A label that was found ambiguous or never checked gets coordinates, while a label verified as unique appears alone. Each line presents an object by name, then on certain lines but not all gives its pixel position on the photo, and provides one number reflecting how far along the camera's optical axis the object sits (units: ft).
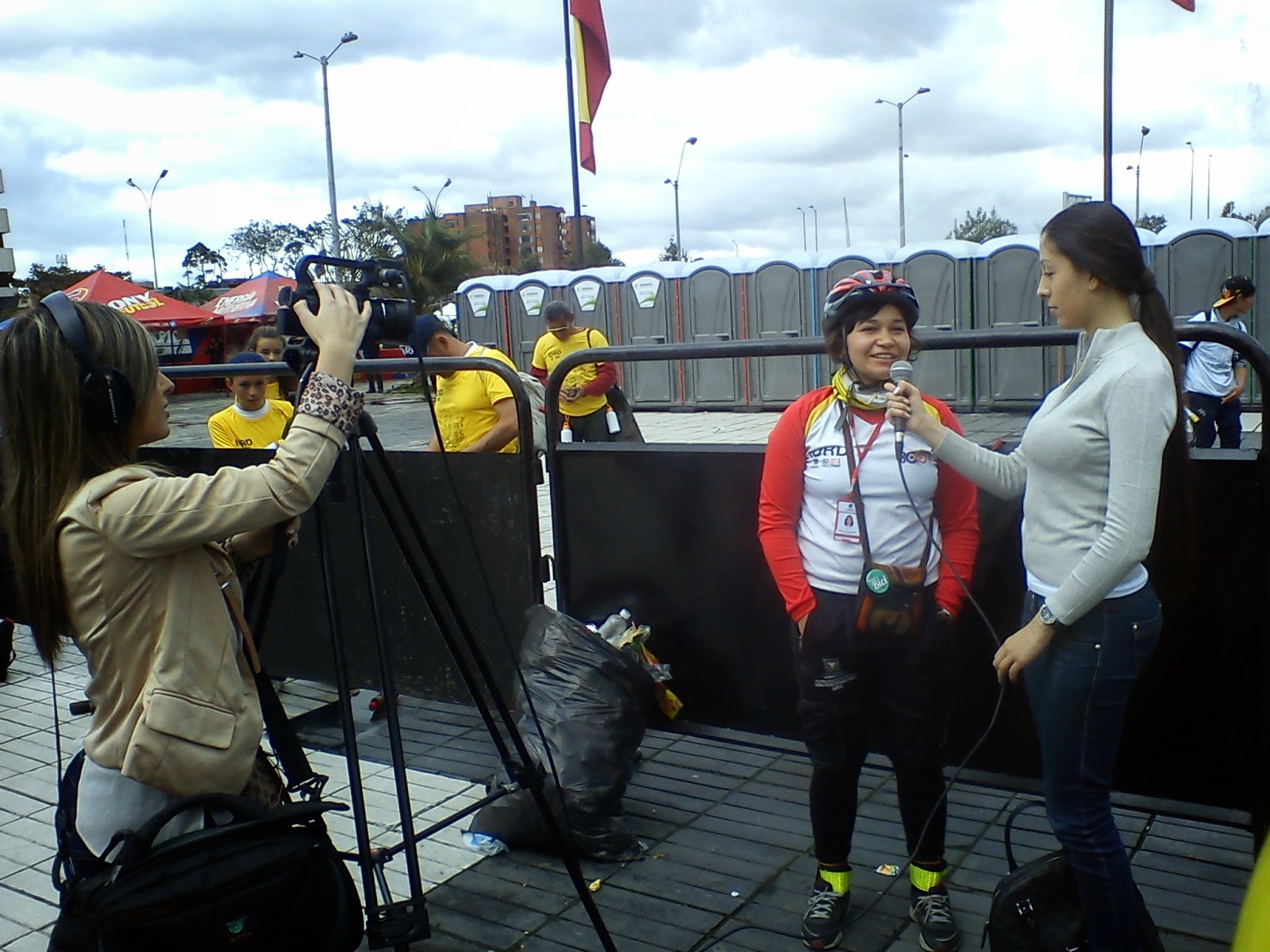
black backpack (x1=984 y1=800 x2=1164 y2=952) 8.98
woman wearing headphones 6.82
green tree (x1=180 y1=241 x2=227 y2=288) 240.32
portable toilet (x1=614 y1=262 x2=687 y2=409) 66.18
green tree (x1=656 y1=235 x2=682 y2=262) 175.99
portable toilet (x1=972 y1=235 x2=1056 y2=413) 54.90
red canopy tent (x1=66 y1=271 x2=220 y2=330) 84.26
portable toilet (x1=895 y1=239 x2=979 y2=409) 56.75
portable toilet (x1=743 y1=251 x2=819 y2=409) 62.59
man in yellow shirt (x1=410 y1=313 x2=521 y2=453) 18.04
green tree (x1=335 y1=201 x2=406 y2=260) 132.46
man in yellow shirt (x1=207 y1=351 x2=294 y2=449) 18.43
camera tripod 8.73
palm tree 121.29
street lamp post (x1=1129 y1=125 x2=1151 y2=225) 187.01
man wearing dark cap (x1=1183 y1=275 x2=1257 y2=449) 27.35
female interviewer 7.95
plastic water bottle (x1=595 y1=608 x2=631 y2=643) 13.91
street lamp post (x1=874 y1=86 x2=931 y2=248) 129.98
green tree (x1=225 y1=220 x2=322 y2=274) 211.41
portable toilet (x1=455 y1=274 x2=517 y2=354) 72.18
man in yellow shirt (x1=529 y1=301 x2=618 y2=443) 28.81
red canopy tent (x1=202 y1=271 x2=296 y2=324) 93.04
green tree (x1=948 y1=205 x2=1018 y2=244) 210.79
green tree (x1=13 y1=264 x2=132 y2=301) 148.15
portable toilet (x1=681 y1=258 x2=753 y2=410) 64.39
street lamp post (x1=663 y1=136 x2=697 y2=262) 152.46
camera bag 6.67
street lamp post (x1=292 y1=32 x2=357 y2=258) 103.24
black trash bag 12.24
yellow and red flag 54.60
